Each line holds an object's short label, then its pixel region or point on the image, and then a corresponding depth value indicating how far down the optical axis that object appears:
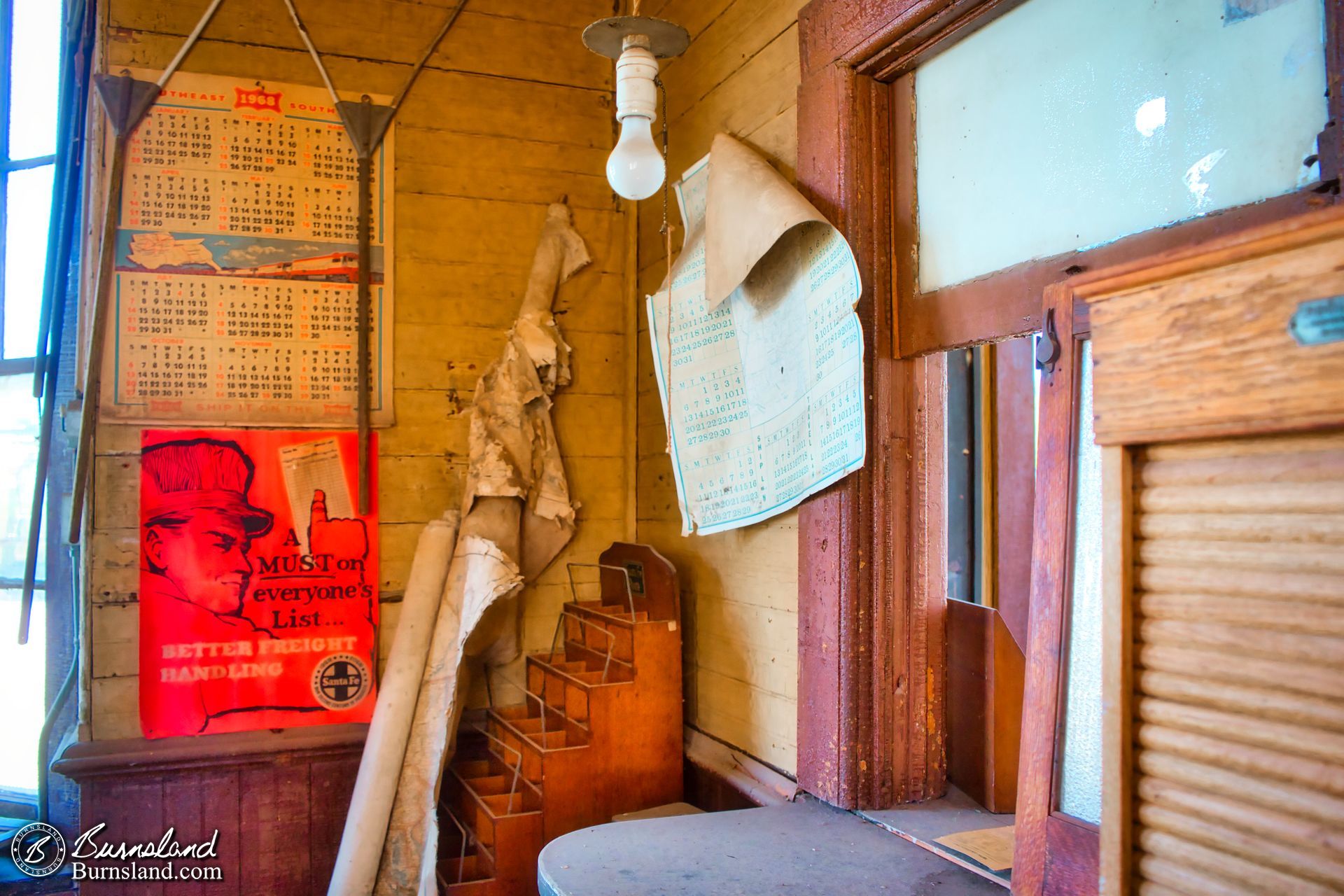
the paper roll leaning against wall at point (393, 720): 2.02
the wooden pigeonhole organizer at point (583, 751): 2.01
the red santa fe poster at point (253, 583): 2.27
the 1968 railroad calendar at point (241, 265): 2.31
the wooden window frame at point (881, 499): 1.60
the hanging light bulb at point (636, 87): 1.59
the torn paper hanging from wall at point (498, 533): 2.09
